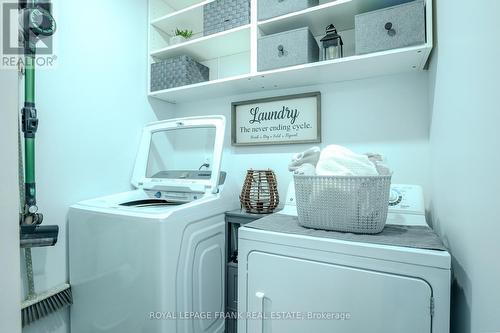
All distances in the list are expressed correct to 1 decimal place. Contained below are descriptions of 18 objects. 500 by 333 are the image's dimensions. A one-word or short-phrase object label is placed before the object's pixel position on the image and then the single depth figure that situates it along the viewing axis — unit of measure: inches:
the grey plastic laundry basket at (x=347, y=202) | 35.9
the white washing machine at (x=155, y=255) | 44.1
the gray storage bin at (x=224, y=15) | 63.5
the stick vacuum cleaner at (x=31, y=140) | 45.9
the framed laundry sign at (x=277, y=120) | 68.1
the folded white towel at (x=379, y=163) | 40.5
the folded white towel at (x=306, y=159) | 44.6
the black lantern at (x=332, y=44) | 56.1
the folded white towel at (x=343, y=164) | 37.3
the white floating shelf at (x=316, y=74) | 49.8
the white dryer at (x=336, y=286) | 29.3
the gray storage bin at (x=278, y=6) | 55.8
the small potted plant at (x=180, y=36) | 75.7
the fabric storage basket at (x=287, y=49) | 55.5
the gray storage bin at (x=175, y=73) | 72.2
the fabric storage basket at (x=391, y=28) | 45.1
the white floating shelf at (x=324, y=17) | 52.3
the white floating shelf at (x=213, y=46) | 65.9
